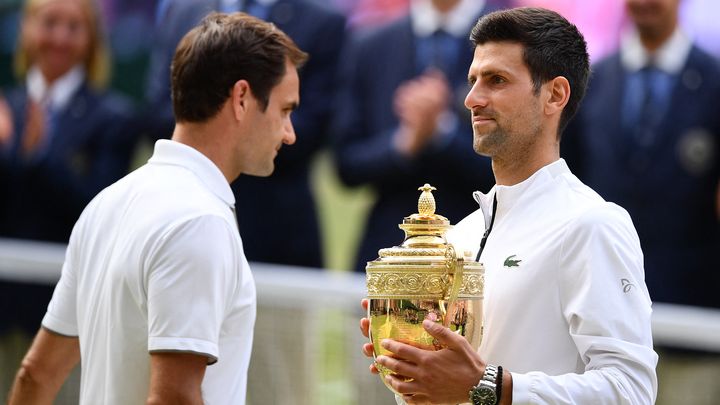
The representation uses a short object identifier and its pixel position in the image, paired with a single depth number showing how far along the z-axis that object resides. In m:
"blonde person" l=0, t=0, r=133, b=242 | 17.66
